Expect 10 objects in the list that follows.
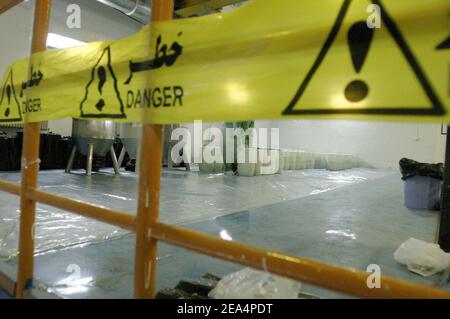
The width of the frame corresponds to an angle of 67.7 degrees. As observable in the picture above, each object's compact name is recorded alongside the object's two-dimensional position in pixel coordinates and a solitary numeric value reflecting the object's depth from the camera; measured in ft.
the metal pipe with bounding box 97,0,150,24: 17.61
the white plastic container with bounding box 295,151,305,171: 37.11
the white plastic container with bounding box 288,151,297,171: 36.01
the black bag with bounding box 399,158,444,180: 13.83
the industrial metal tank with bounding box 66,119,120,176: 20.58
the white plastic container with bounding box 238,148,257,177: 26.16
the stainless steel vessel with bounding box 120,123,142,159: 22.54
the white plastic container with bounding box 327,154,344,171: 40.14
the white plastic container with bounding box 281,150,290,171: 34.38
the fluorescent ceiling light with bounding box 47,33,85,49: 25.99
